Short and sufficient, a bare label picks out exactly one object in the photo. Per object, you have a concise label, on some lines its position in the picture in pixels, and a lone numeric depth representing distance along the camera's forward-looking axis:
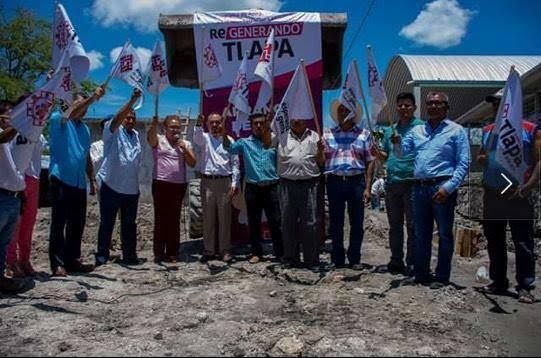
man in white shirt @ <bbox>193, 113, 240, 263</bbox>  6.24
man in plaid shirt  5.66
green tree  24.08
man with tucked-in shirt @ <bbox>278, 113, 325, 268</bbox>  5.66
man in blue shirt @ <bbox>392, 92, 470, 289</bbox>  4.87
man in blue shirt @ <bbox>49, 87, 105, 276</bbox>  5.34
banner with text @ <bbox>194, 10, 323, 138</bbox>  7.15
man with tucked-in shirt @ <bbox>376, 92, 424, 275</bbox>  5.48
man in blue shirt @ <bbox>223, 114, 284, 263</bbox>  6.07
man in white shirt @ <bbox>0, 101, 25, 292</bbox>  4.47
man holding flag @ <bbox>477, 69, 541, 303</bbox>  4.59
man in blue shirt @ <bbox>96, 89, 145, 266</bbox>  5.87
